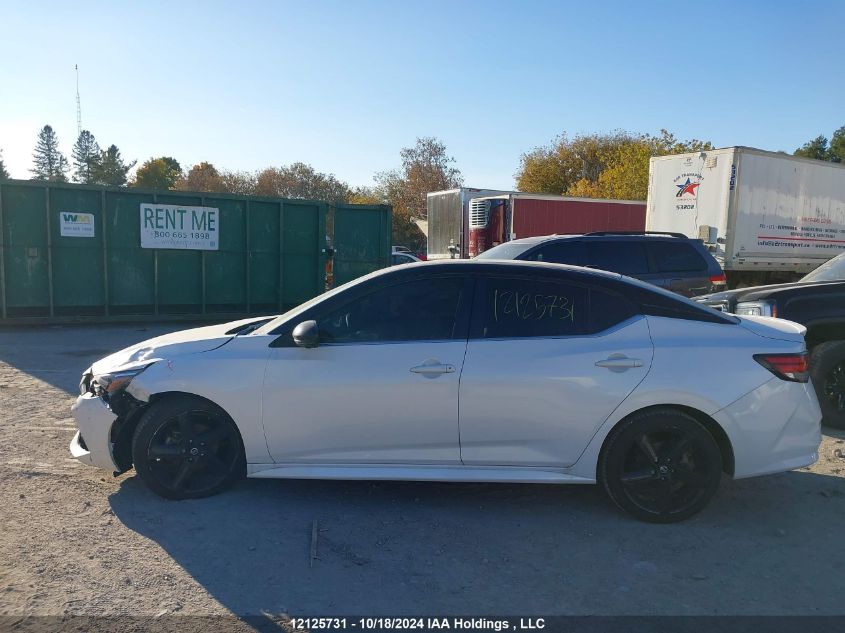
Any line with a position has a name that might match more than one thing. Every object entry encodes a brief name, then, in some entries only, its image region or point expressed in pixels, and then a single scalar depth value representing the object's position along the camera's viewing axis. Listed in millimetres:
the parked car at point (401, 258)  23000
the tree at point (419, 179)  49734
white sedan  4172
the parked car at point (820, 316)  6434
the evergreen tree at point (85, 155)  95312
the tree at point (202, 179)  61869
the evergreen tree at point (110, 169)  88188
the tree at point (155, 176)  75375
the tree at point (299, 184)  58125
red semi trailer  19984
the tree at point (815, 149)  58938
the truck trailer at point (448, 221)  20812
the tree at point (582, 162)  41469
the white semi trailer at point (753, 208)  14266
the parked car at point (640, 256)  9109
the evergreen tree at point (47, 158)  100938
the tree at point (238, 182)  60875
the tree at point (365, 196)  53819
